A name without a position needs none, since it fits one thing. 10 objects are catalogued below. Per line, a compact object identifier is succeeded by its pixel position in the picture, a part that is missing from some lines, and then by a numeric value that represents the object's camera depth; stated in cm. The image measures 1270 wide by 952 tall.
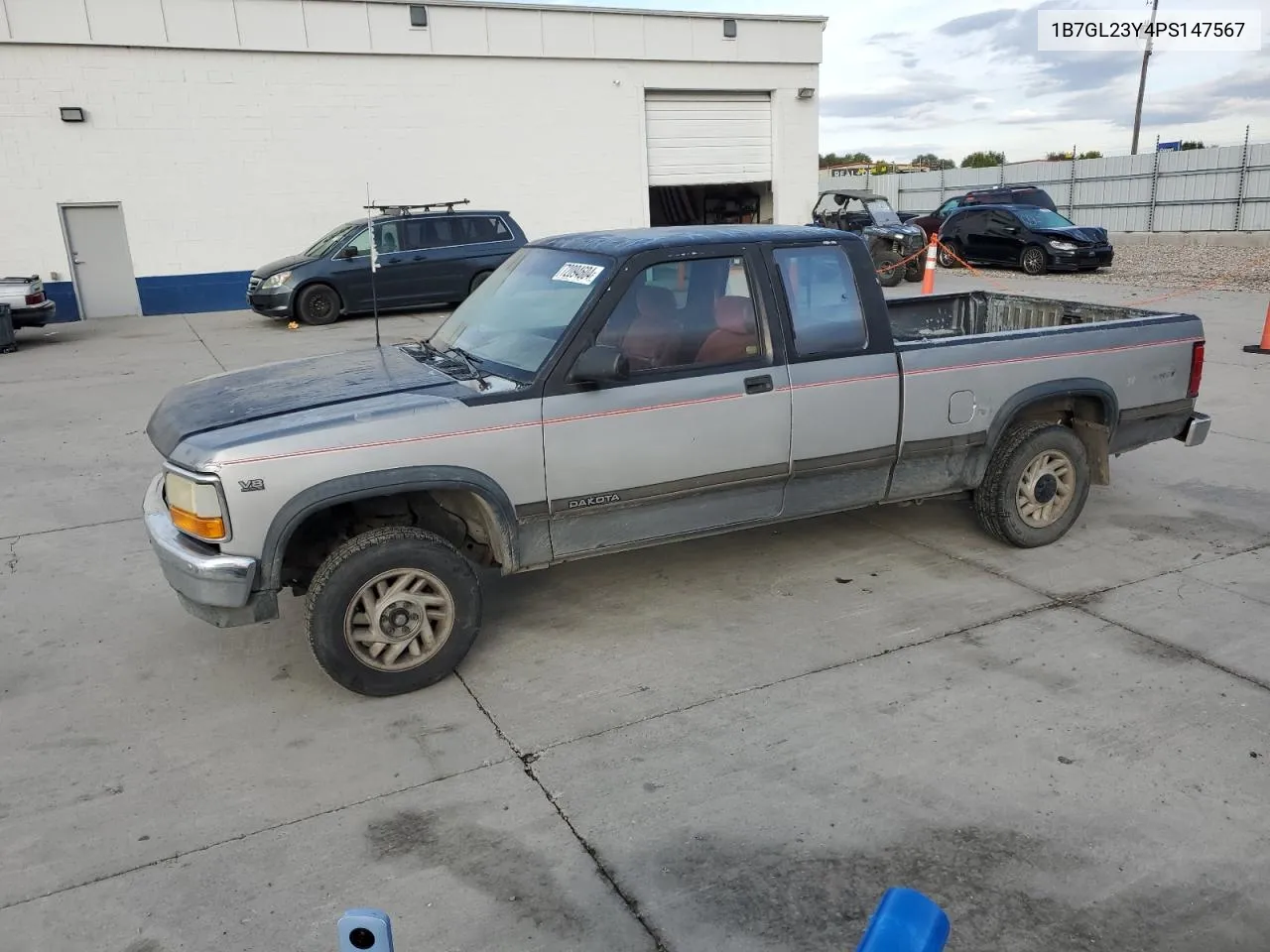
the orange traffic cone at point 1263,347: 1073
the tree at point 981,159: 6341
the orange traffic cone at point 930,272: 1517
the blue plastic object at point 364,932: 127
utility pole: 3641
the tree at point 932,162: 6856
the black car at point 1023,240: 1975
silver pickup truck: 377
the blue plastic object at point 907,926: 120
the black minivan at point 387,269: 1524
